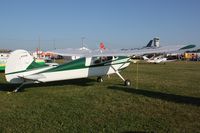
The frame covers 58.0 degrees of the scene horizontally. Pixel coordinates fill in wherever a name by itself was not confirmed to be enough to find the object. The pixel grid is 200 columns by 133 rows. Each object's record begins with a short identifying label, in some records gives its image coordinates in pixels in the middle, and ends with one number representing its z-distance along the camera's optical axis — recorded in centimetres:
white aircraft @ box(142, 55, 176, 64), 2558
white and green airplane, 696
